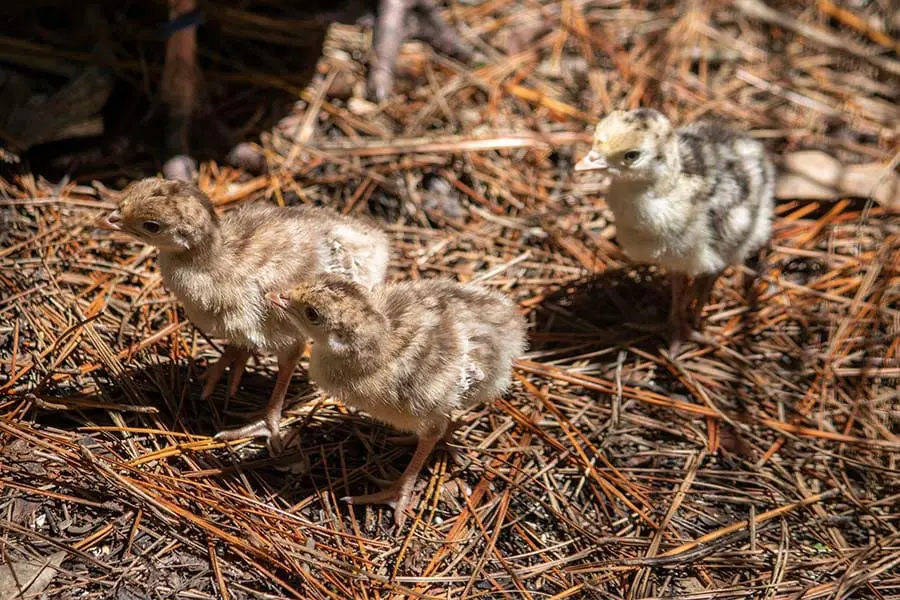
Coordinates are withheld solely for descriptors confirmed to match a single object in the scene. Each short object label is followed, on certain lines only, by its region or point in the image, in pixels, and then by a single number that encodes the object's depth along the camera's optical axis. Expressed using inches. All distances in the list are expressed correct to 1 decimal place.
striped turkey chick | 142.9
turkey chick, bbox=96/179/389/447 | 119.3
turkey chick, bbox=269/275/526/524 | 113.9
